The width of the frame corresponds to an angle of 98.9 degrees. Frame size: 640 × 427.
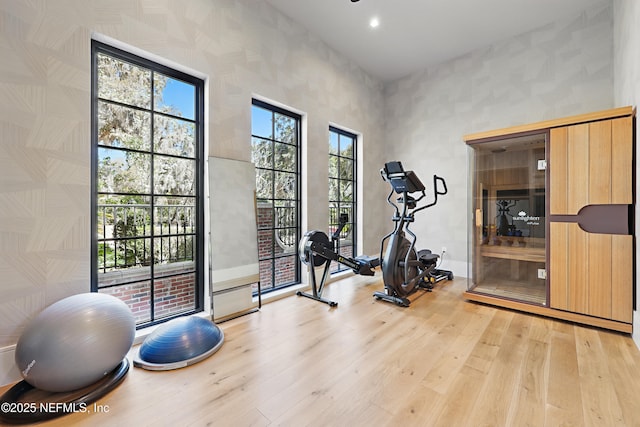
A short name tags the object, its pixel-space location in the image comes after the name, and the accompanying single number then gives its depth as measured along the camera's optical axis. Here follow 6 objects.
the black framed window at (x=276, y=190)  3.55
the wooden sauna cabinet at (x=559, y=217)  2.58
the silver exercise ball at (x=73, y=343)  1.59
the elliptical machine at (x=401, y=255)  3.39
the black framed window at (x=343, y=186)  4.70
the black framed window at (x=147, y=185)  2.35
